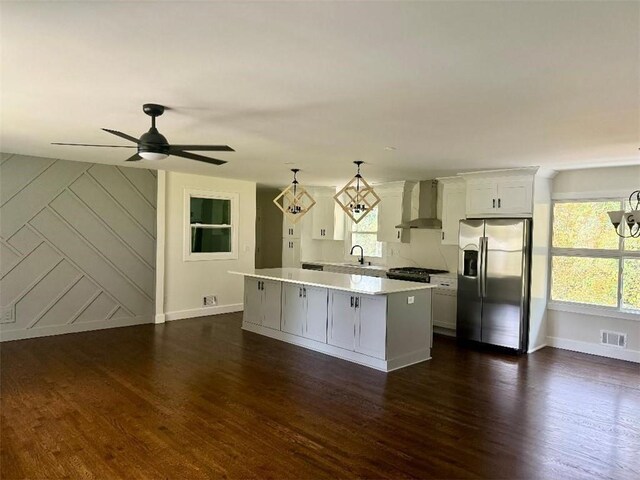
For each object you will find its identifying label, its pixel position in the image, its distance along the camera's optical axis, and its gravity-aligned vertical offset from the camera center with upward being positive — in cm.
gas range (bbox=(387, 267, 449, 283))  644 -58
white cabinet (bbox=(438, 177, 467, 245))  653 +46
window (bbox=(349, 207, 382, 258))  816 -1
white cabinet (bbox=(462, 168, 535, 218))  557 +61
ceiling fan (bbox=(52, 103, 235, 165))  296 +60
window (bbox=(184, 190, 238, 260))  720 +10
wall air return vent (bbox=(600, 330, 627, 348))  532 -122
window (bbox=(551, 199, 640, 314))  532 -25
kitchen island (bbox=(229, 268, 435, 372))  464 -97
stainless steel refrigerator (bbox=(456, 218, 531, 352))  554 -58
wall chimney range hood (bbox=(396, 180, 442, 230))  697 +52
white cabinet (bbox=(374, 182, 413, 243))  734 +44
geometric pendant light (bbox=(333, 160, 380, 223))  523 +39
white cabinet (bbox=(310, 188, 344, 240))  876 +36
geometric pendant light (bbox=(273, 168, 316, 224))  588 +43
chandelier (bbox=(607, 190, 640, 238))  367 +21
